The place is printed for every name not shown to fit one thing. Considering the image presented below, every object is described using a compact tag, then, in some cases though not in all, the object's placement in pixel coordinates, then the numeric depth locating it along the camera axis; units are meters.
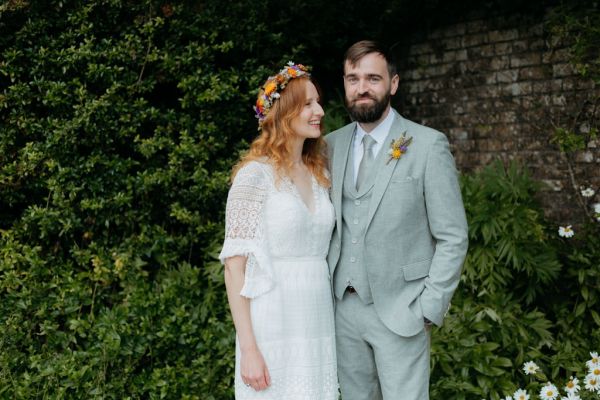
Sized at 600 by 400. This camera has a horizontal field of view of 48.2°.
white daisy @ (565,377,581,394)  3.69
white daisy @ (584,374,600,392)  3.71
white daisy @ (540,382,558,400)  3.65
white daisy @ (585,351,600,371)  3.81
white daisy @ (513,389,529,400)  3.64
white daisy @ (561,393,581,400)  3.43
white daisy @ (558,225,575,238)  4.56
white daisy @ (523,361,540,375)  3.92
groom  2.68
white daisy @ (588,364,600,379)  3.76
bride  2.64
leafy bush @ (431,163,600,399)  3.88
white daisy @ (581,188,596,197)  4.86
